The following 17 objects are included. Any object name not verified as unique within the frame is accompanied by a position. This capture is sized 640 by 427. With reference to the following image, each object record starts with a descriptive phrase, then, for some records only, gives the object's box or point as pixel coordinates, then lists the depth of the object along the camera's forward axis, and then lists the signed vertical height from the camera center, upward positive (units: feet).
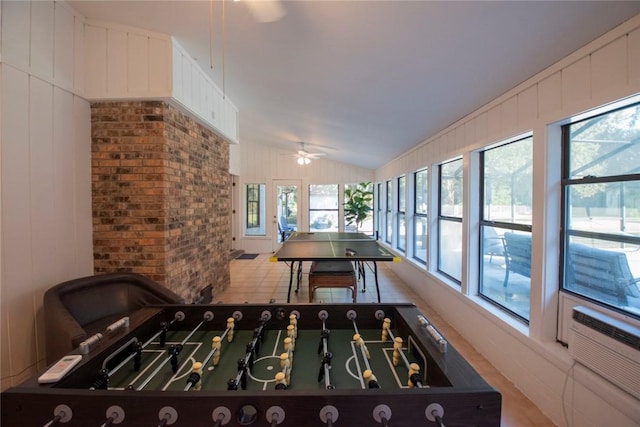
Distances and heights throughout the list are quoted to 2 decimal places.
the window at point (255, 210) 27.20 +0.10
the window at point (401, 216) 19.44 -0.37
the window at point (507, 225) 7.60 -0.42
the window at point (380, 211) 24.67 -0.03
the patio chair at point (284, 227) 27.09 -1.60
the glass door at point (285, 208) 27.12 +0.24
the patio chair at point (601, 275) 5.22 -1.28
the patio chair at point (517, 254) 7.55 -1.22
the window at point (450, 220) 11.44 -0.39
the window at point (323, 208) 27.48 +0.28
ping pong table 10.84 -1.74
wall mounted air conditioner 4.58 -2.39
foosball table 2.64 -1.94
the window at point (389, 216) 21.72 -0.41
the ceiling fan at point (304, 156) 20.54 +4.06
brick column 9.05 +0.78
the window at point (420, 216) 15.24 -0.31
